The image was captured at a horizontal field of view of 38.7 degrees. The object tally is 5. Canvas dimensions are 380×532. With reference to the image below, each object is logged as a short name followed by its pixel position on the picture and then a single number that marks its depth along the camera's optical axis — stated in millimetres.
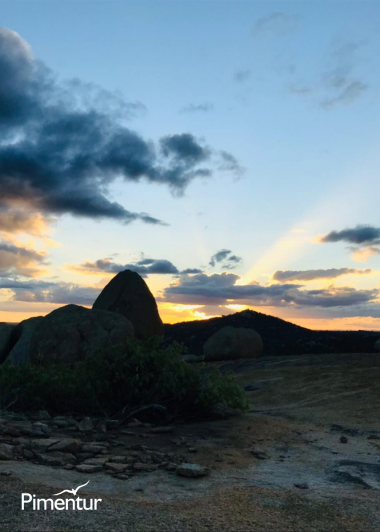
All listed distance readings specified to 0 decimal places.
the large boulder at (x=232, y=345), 22219
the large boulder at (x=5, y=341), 18266
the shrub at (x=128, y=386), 9023
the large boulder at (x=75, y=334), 14305
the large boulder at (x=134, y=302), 18938
